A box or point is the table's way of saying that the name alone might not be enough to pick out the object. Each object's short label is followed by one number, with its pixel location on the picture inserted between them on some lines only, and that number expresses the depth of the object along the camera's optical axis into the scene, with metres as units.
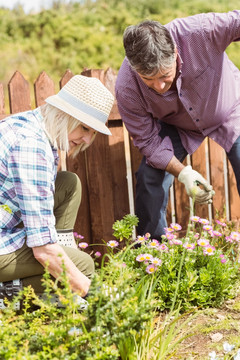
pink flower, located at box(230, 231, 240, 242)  2.87
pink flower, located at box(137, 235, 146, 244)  2.71
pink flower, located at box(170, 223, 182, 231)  2.77
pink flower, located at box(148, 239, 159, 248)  2.67
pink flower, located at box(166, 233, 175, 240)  2.66
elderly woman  2.25
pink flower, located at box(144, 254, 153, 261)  2.49
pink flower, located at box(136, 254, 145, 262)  2.48
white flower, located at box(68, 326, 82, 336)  1.82
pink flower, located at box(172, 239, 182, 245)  2.64
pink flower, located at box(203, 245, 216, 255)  2.59
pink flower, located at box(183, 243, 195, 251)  2.50
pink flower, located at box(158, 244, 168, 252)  2.61
